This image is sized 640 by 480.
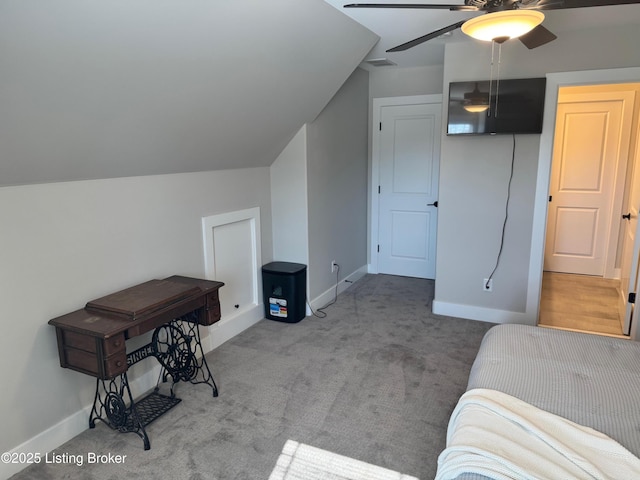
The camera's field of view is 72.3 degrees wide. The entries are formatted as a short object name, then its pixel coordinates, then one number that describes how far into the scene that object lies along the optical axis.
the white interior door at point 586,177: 4.83
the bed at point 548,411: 1.29
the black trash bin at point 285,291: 3.78
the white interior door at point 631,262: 3.31
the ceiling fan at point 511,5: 1.72
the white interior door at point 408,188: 4.84
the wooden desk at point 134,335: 2.11
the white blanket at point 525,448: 1.25
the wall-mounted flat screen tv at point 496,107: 3.36
